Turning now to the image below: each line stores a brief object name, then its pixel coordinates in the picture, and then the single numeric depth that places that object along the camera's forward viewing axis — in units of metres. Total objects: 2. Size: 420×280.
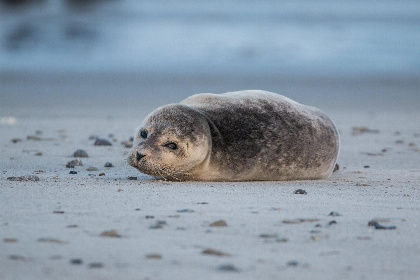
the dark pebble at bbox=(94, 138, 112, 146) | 17.09
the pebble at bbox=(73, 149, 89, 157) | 15.03
